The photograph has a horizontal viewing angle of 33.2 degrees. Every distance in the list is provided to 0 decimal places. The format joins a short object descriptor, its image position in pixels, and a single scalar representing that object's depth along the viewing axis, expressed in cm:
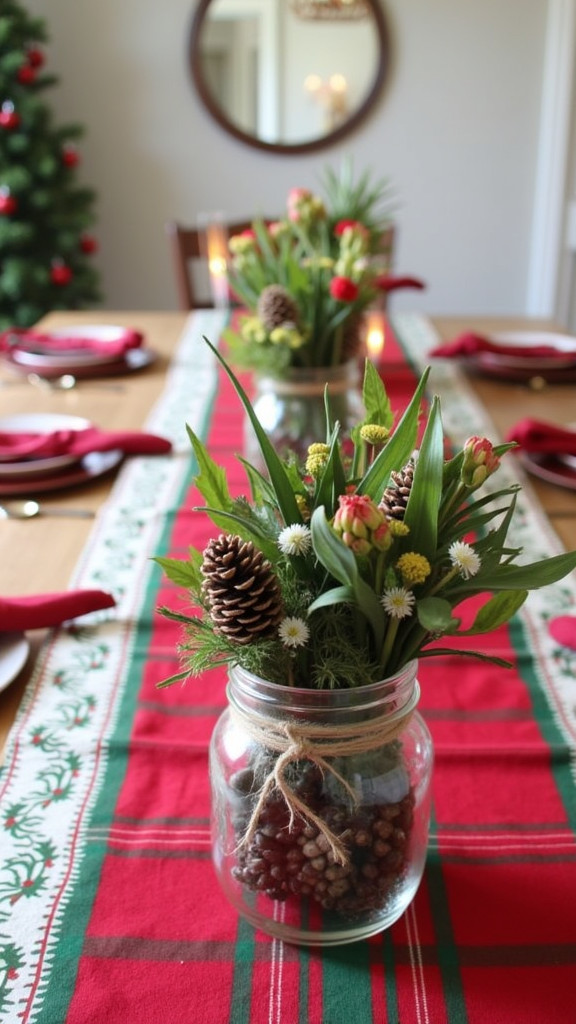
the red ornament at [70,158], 306
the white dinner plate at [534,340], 179
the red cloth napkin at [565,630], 89
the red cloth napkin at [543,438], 123
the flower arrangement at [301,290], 117
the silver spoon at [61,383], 161
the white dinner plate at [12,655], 80
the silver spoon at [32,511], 113
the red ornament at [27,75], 296
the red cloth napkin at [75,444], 122
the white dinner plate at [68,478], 118
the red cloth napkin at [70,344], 171
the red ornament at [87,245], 313
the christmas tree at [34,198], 296
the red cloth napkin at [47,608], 86
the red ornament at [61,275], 301
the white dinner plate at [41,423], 132
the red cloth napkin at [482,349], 166
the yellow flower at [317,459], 57
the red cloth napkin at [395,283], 183
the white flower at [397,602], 50
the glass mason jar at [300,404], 115
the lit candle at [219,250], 208
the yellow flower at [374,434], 56
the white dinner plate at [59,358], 166
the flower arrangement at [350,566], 50
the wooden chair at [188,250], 233
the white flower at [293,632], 51
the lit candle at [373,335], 136
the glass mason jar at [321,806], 52
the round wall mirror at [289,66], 326
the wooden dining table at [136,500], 53
